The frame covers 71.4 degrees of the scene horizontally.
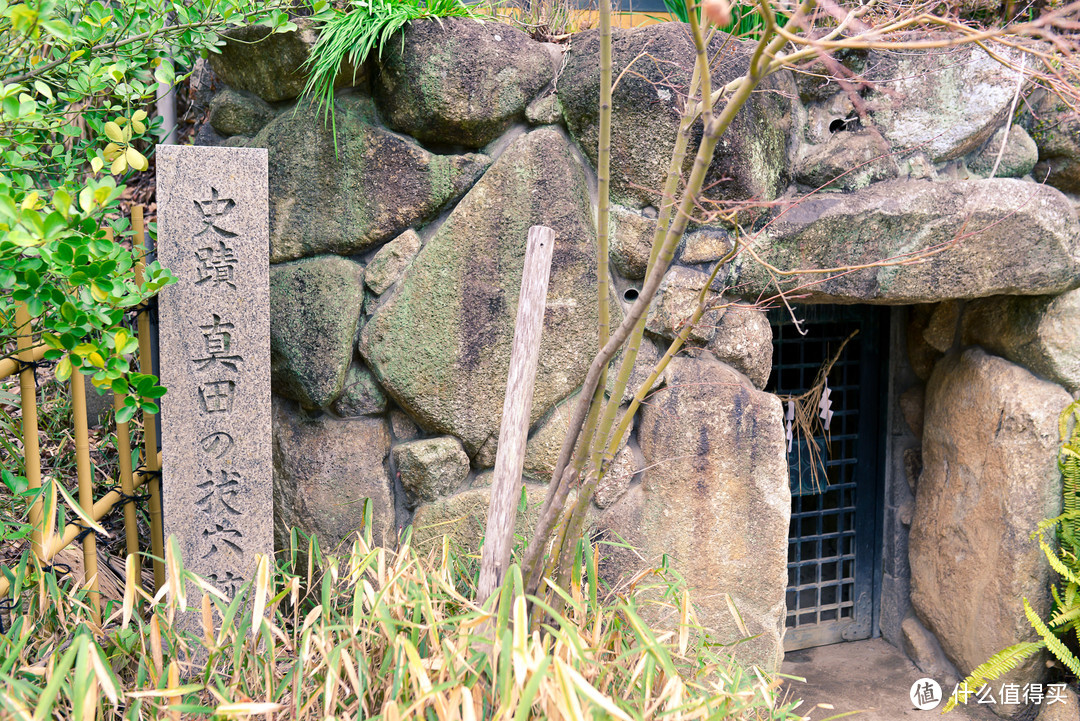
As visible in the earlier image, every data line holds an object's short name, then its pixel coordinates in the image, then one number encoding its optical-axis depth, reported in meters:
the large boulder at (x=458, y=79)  2.01
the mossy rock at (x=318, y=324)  2.09
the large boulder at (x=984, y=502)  2.64
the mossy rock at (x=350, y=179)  2.07
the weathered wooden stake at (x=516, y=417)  1.67
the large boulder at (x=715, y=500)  2.22
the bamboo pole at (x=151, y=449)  1.96
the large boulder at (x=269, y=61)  2.03
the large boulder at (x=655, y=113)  2.05
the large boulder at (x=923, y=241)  2.22
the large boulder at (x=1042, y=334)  2.62
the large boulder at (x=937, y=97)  2.34
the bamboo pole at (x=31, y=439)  1.63
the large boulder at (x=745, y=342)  2.26
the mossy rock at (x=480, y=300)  2.08
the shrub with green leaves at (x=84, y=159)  1.24
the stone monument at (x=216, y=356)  1.78
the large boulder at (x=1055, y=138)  2.50
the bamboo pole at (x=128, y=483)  1.87
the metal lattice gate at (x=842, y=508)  3.15
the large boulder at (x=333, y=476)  2.14
